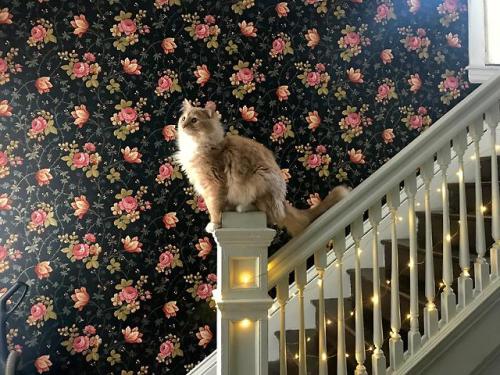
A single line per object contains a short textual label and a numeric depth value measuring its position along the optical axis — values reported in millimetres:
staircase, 1591
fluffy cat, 1673
